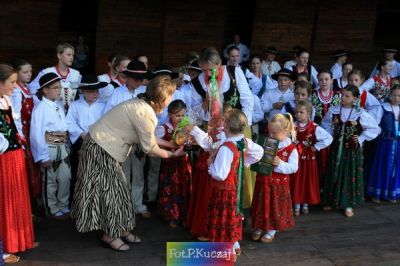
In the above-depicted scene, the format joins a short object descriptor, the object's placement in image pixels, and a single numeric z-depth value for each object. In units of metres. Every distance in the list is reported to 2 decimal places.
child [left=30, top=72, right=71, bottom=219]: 4.57
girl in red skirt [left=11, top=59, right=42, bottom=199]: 4.68
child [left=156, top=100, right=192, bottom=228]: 4.78
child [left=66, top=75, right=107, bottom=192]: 4.87
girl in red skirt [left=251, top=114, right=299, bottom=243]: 4.44
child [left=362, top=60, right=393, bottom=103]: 6.74
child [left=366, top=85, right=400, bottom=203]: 5.59
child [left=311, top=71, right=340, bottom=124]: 5.61
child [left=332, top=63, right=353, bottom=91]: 6.24
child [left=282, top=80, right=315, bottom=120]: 5.22
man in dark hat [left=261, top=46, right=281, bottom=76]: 7.98
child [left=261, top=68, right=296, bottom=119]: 5.70
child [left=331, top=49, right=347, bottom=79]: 7.57
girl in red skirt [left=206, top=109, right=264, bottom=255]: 3.88
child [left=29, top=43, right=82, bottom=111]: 5.25
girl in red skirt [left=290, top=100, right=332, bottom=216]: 5.00
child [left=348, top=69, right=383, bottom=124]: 5.62
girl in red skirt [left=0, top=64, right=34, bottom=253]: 3.82
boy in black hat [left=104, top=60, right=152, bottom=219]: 4.77
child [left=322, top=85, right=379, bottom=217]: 5.21
